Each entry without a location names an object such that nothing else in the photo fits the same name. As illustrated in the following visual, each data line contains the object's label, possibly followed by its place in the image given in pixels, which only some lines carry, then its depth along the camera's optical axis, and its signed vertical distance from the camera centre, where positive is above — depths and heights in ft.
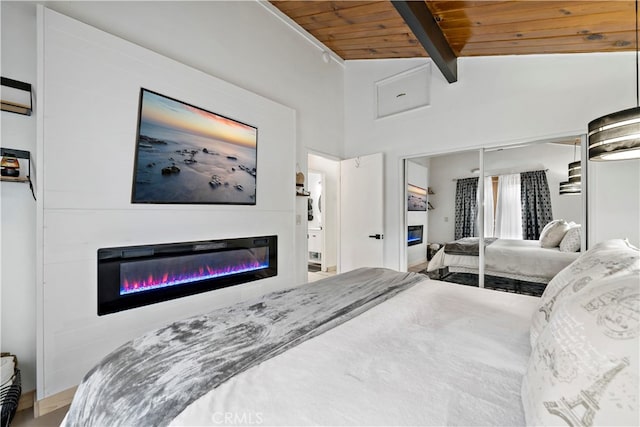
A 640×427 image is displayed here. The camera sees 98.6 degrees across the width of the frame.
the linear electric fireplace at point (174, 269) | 6.52 -1.59
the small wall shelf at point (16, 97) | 5.43 +2.36
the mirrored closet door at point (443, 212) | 10.89 +0.10
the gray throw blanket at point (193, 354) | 2.64 -1.72
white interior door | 12.94 +0.09
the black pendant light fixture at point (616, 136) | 4.14 +1.26
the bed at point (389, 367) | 1.99 -1.70
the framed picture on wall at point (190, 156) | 7.06 +1.68
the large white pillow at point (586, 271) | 2.79 -0.63
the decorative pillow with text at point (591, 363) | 1.70 -1.05
